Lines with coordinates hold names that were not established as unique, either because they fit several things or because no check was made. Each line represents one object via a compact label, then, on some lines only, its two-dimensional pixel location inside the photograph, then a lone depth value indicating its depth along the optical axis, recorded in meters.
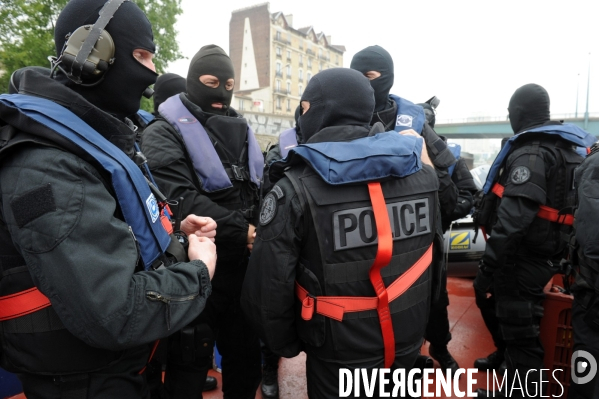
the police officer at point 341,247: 1.91
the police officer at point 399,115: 3.13
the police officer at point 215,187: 2.52
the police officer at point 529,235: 2.99
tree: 11.62
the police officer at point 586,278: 2.29
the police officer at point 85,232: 1.22
